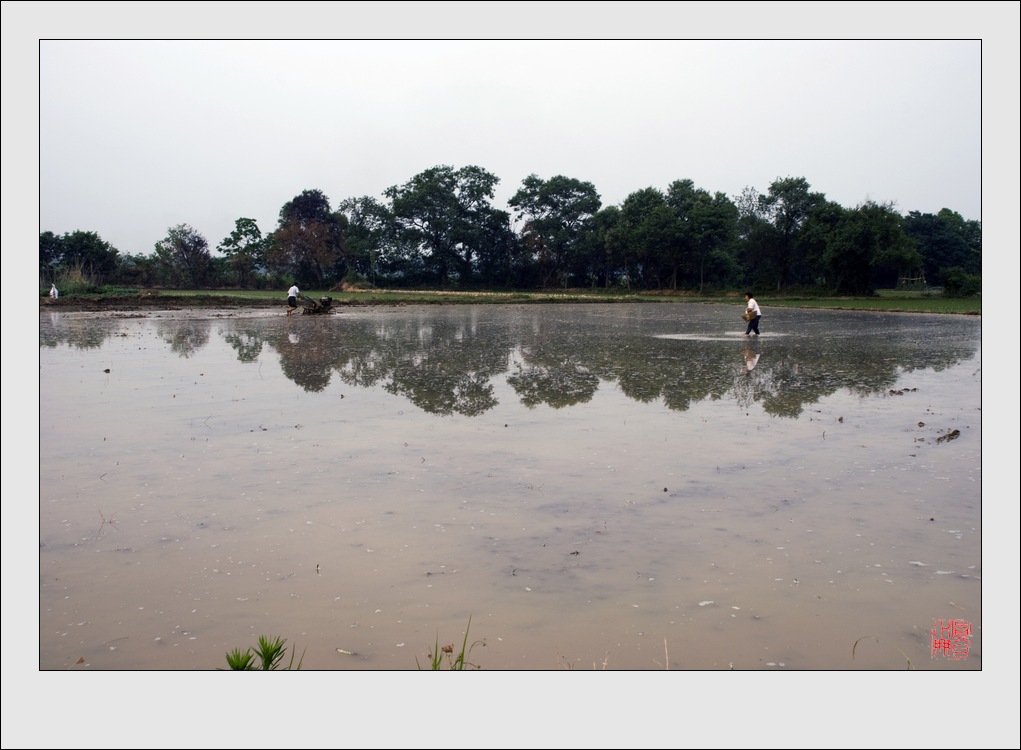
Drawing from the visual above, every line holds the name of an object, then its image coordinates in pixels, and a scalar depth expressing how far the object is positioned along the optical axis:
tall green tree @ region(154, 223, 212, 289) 51.91
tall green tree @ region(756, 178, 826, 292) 57.28
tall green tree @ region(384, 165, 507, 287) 64.44
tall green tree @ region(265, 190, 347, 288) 62.16
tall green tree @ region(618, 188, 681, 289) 56.84
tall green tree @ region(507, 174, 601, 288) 64.81
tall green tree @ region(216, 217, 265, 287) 59.59
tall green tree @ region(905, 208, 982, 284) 63.09
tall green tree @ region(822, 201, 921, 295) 48.03
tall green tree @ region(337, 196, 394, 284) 64.19
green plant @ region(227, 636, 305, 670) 3.39
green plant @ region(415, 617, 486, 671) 3.58
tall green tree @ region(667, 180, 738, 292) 56.69
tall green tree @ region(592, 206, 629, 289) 59.50
